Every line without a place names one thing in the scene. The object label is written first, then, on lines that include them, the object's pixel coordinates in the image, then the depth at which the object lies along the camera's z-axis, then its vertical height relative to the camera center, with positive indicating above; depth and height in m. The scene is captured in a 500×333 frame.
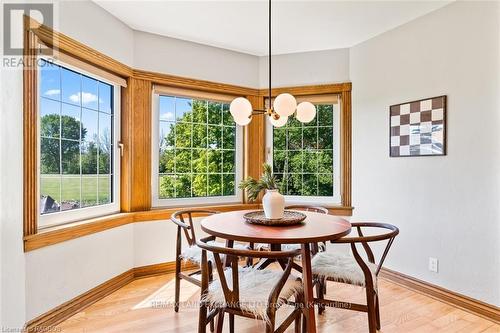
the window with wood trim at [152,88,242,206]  3.39 +0.13
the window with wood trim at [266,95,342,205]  3.69 +0.07
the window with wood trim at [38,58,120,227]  2.35 +0.15
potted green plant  2.21 -0.22
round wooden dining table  1.73 -0.42
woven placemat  2.08 -0.39
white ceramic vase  2.20 -0.30
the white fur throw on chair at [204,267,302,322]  1.61 -0.69
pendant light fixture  2.16 +0.35
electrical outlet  2.73 -0.88
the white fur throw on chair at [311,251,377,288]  1.99 -0.70
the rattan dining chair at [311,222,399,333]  1.91 -0.70
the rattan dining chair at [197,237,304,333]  1.56 -0.69
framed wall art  2.70 +0.29
